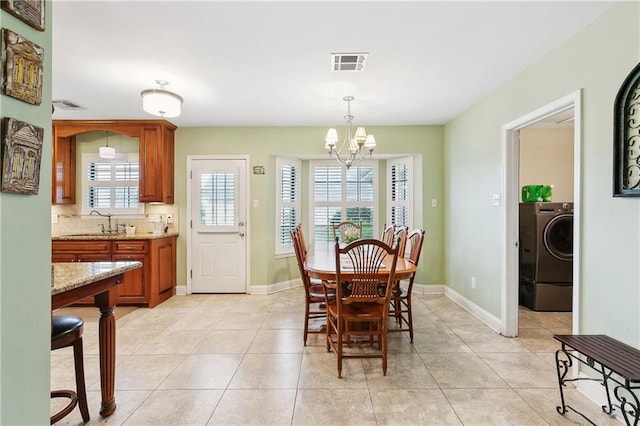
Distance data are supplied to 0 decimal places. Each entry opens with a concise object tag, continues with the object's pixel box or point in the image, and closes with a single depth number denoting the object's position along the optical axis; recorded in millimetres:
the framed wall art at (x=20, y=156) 846
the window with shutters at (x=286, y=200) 4656
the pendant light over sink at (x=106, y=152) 4051
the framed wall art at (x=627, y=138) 1692
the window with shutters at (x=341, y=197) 5102
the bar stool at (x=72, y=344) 1500
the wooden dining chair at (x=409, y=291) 2696
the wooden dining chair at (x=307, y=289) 2699
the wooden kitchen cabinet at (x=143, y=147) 4109
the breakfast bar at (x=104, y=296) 1624
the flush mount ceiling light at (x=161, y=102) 2797
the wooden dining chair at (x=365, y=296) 2197
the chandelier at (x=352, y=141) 3080
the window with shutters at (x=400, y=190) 4578
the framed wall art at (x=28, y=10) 856
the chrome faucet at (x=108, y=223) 4305
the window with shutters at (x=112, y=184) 4398
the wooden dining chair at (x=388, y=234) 3465
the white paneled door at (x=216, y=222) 4449
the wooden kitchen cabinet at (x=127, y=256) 3721
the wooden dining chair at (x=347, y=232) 3657
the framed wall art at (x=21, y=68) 843
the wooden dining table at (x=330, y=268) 2289
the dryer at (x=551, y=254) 3596
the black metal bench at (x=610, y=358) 1393
